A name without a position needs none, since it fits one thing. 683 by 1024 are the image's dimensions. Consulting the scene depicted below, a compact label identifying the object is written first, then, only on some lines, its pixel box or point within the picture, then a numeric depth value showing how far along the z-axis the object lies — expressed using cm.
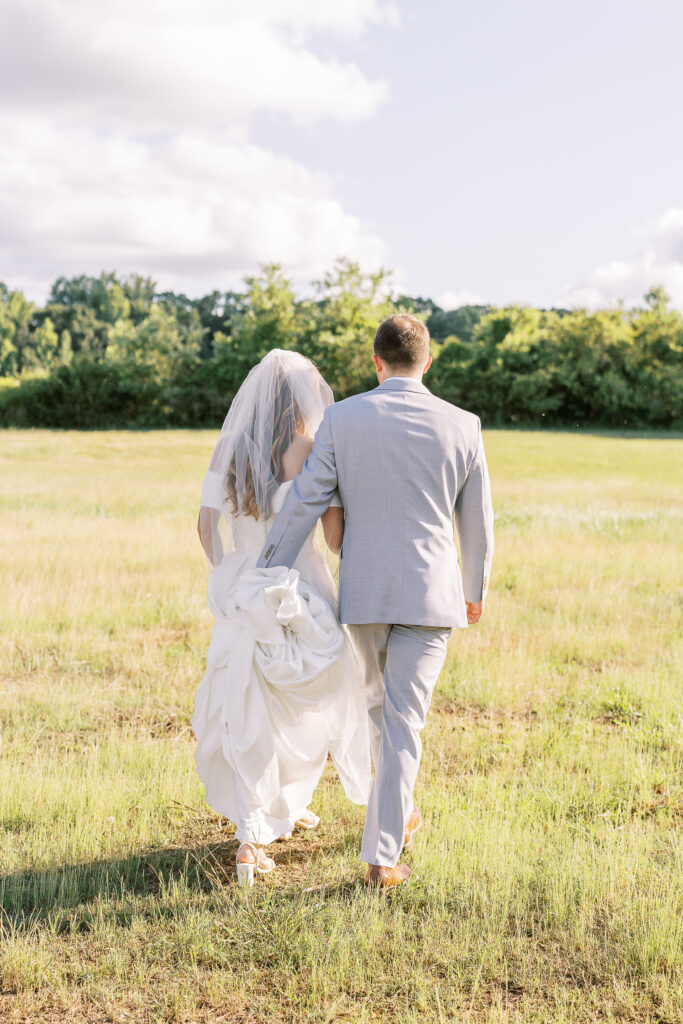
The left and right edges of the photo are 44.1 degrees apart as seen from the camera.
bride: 386
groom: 374
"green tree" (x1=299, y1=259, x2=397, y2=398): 5622
